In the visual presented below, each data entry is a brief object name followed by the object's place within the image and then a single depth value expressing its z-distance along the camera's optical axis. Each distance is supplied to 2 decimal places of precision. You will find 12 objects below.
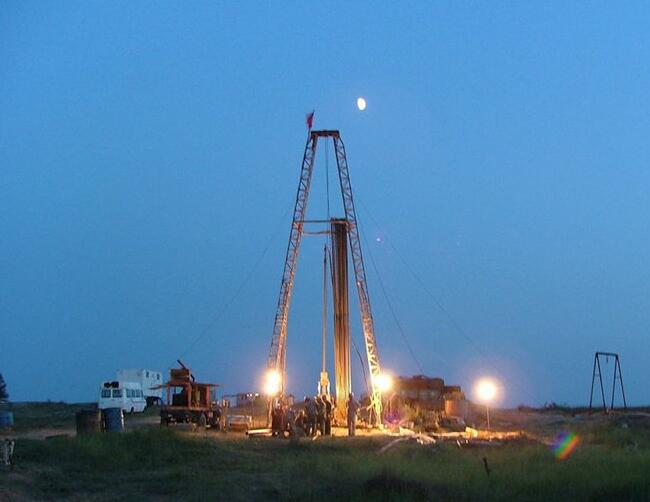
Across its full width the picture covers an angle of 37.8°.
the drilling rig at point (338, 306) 47.31
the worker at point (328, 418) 39.00
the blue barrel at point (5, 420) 39.09
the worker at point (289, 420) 36.97
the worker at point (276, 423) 38.03
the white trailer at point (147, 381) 66.75
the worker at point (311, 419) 38.10
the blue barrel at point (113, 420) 34.00
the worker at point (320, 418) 38.59
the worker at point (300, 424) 37.01
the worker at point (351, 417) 39.09
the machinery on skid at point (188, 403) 41.50
